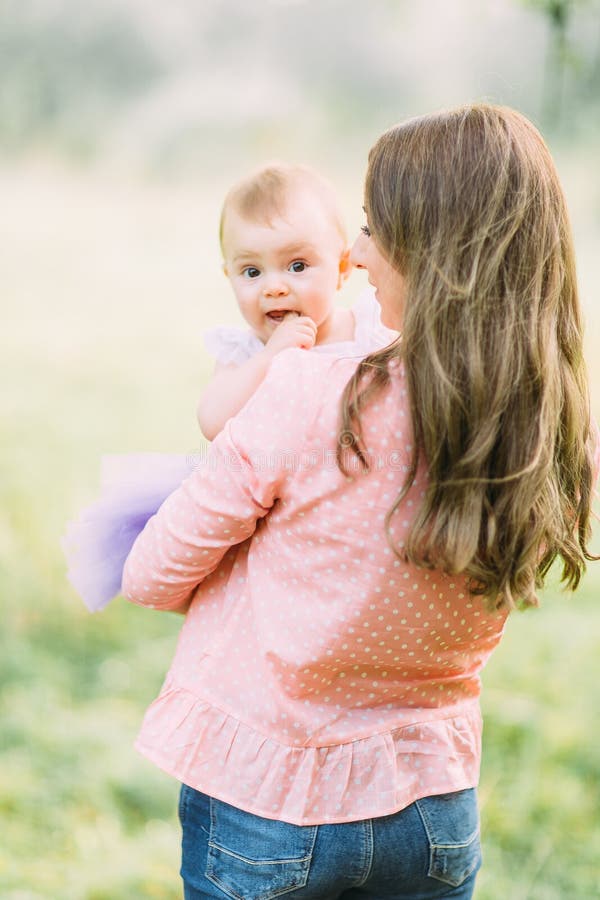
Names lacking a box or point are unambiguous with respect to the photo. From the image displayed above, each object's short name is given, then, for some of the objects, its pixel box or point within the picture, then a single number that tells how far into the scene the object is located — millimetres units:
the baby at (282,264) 2753
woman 2368
